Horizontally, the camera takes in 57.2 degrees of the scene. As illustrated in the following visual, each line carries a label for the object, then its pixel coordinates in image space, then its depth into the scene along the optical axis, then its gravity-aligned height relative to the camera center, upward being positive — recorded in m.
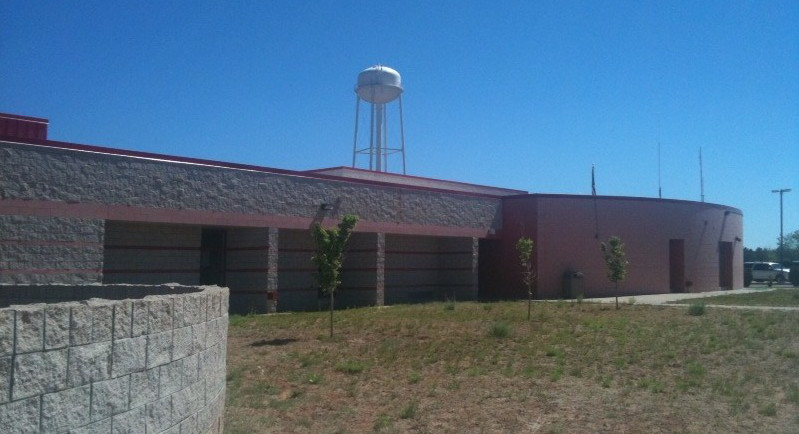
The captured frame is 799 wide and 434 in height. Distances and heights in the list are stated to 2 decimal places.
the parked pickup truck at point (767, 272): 55.50 -0.21
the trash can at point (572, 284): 32.41 -0.87
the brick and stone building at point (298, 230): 18.36 +1.08
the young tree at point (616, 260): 26.59 +0.21
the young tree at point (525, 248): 23.83 +0.52
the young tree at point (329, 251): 18.94 +0.23
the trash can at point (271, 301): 23.47 -1.36
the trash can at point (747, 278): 49.08 -0.62
